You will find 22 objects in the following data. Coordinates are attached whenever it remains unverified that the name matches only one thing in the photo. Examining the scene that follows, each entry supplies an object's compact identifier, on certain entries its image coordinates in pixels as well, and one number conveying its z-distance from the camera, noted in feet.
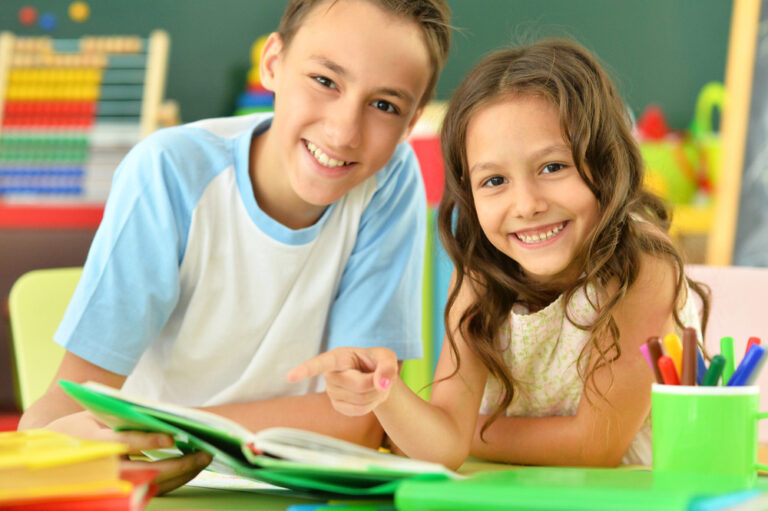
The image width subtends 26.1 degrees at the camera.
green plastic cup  3.85
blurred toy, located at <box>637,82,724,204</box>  11.72
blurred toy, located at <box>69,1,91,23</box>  12.41
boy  4.96
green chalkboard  12.64
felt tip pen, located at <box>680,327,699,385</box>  3.85
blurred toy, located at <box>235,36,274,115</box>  11.69
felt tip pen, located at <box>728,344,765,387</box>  3.84
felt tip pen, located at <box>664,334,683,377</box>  3.93
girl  4.65
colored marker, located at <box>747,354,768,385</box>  3.84
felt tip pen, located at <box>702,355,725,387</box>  3.83
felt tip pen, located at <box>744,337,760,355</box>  3.90
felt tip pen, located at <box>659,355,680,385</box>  3.87
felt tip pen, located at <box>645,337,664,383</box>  3.91
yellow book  3.51
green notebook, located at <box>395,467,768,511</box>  3.43
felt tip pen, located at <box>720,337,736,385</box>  3.94
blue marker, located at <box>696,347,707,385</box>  3.89
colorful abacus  10.95
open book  3.65
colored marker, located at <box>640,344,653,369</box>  3.95
